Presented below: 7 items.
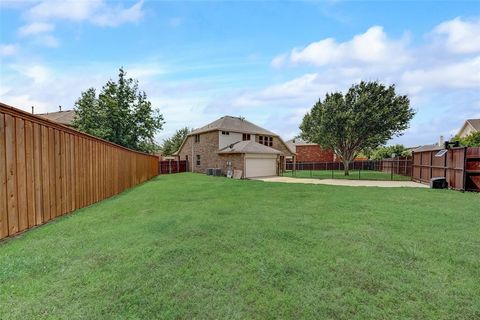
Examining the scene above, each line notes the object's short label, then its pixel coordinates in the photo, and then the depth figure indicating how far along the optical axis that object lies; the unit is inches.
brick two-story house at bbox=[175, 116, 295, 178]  887.1
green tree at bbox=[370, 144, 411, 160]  1162.0
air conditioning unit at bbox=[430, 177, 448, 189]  468.4
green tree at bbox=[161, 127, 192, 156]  1886.1
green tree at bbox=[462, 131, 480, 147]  829.8
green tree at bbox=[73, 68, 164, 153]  885.2
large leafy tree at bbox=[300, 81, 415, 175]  792.9
